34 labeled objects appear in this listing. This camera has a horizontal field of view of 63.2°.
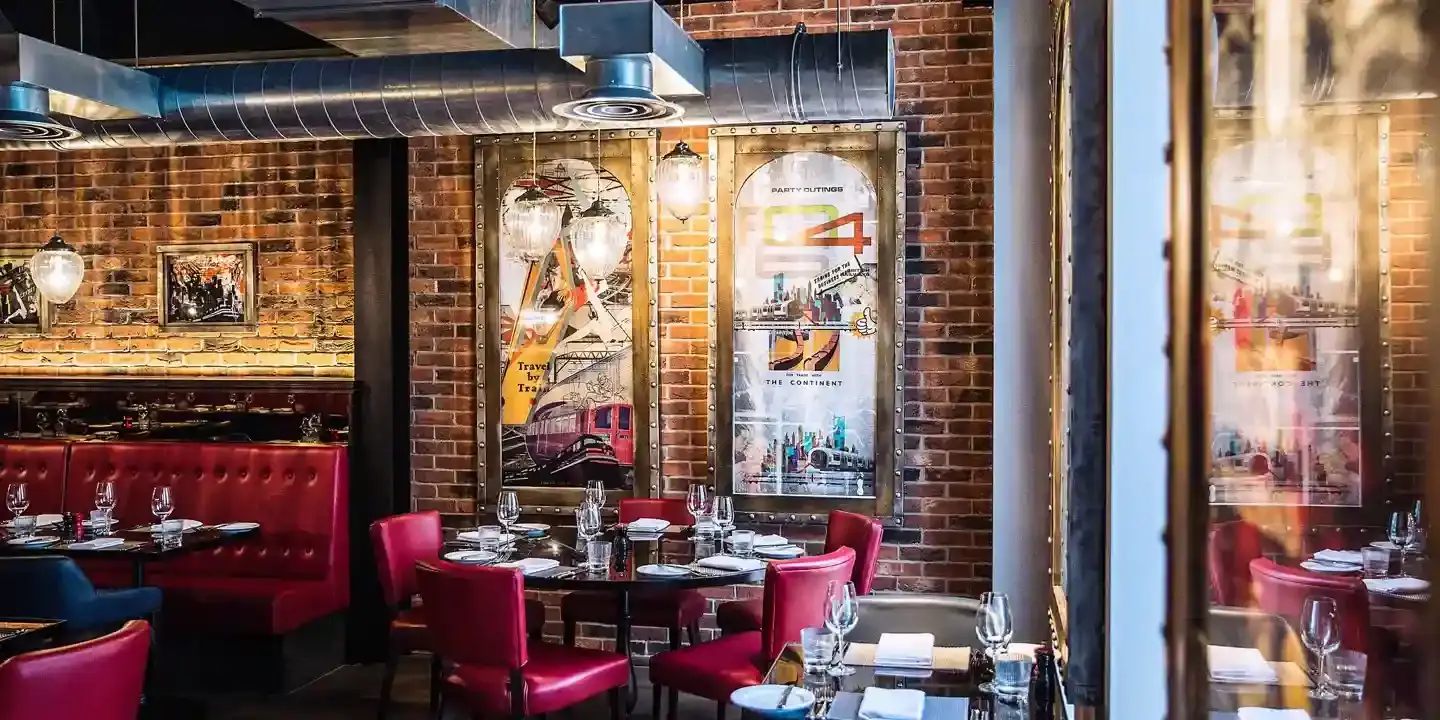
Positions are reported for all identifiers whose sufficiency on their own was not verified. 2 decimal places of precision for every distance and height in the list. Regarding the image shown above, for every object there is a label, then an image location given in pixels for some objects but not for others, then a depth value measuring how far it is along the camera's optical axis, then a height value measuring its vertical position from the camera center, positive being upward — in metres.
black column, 6.16 +0.00
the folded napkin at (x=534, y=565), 4.34 -0.74
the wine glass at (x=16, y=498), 5.48 -0.60
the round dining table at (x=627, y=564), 4.22 -0.75
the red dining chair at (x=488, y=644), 3.87 -0.92
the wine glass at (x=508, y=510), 5.05 -0.61
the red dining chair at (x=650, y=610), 5.17 -1.08
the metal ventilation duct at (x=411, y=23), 3.75 +1.16
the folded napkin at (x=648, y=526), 5.16 -0.70
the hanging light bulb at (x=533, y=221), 4.99 +0.63
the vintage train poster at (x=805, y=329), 5.58 +0.18
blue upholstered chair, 4.37 -0.84
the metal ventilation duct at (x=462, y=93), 4.55 +1.13
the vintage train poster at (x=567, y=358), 5.88 +0.05
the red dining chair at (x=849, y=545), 4.80 -0.77
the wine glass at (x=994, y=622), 2.69 -0.59
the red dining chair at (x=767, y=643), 3.88 -0.94
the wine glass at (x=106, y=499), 5.39 -0.59
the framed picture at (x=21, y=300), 7.04 +0.43
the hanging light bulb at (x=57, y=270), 6.07 +0.53
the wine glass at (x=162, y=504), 5.29 -0.60
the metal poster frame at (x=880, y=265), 5.52 +0.42
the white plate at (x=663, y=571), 4.30 -0.75
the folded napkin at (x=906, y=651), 2.88 -0.72
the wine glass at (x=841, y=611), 2.79 -0.58
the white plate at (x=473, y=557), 4.65 -0.75
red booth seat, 5.99 -0.71
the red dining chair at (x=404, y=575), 4.90 -0.89
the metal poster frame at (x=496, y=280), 5.82 +0.45
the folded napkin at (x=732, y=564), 4.39 -0.74
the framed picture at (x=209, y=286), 6.70 +0.49
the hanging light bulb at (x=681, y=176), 5.01 +0.83
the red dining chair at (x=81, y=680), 2.63 -0.73
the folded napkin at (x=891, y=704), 2.43 -0.72
